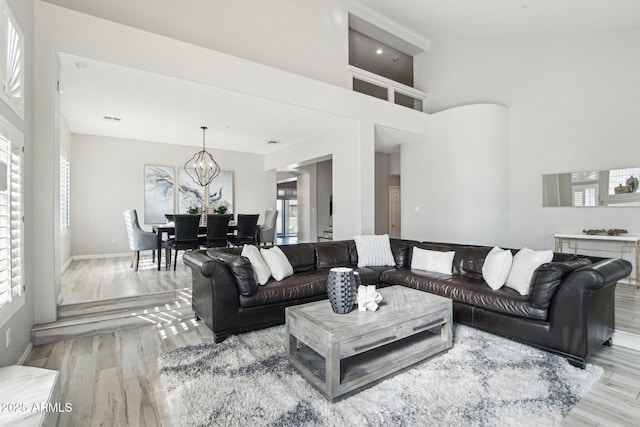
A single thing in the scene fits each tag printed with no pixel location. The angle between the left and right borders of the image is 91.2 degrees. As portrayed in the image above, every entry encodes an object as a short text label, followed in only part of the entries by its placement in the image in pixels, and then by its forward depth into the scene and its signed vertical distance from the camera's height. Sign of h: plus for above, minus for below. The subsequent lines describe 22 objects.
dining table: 5.28 -0.29
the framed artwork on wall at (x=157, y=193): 7.24 +0.51
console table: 4.79 -0.53
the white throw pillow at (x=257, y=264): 3.25 -0.53
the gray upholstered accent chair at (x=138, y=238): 5.20 -0.39
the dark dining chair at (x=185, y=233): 5.09 -0.31
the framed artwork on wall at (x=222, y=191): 8.02 +0.59
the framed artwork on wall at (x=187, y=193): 7.63 +0.52
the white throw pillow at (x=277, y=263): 3.44 -0.55
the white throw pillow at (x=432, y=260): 3.86 -0.60
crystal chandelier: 6.58 +1.01
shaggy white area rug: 1.82 -1.18
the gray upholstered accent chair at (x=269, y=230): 6.91 -0.36
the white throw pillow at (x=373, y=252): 4.33 -0.54
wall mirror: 5.01 +0.41
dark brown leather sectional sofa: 2.48 -0.79
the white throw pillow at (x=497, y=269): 3.12 -0.57
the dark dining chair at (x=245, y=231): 5.95 -0.33
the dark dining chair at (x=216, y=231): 5.43 -0.30
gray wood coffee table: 2.03 -0.91
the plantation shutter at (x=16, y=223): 2.29 -0.06
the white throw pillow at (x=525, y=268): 2.94 -0.54
